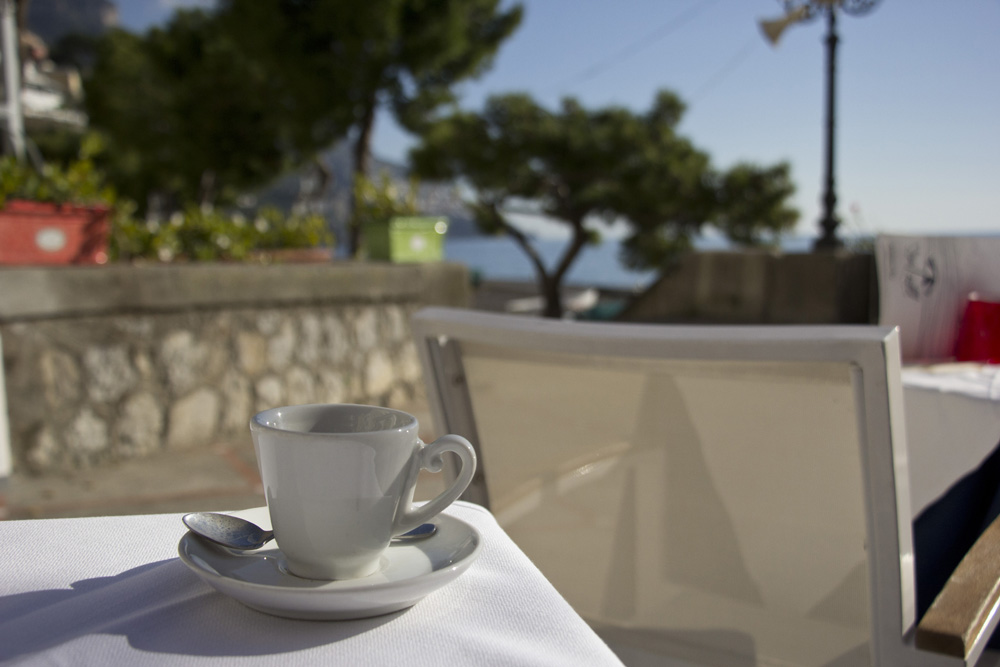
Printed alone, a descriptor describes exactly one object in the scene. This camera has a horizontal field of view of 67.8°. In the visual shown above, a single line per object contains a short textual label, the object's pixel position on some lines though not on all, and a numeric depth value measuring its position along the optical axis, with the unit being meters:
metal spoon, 0.56
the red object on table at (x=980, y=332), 2.42
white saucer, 0.47
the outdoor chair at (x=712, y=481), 0.82
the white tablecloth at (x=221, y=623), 0.44
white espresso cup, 0.52
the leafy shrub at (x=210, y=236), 3.46
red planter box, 2.75
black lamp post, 6.34
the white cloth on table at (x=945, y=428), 1.83
